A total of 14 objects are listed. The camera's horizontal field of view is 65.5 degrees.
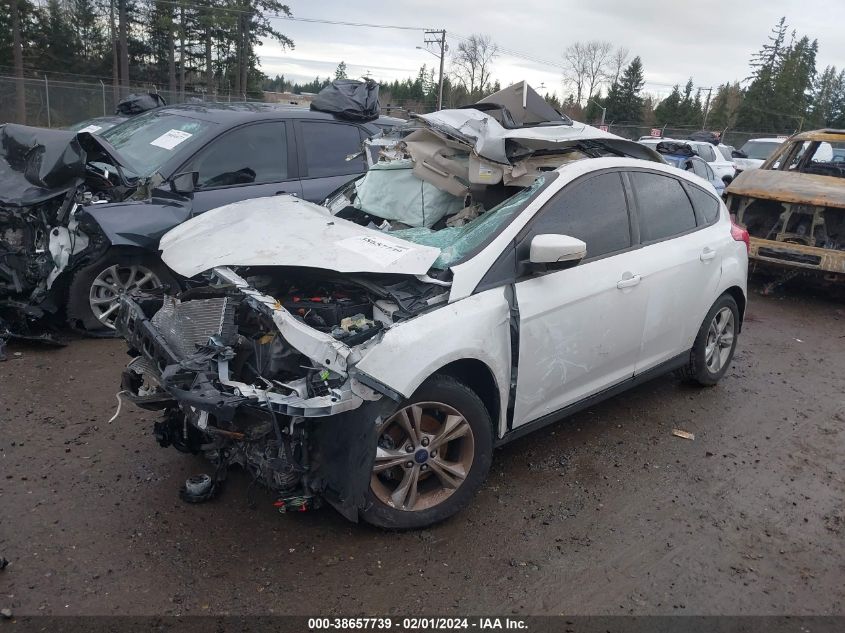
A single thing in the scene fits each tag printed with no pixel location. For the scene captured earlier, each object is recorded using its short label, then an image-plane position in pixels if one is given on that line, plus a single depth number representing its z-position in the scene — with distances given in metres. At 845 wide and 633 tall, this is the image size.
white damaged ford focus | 2.87
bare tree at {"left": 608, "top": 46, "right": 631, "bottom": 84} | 66.78
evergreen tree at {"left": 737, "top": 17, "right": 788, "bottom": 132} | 57.50
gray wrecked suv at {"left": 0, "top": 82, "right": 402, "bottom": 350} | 5.08
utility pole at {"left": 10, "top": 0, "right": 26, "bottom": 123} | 28.94
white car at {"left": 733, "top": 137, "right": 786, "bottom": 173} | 19.69
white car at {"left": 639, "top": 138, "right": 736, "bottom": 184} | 15.41
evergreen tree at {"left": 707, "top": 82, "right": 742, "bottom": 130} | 58.78
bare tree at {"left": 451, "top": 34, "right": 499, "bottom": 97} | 67.19
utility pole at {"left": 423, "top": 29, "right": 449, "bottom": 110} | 50.25
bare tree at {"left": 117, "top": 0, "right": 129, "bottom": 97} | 32.34
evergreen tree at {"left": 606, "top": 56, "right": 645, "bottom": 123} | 59.50
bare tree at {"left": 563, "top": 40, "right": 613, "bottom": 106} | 70.94
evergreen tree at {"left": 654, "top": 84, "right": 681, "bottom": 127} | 58.11
